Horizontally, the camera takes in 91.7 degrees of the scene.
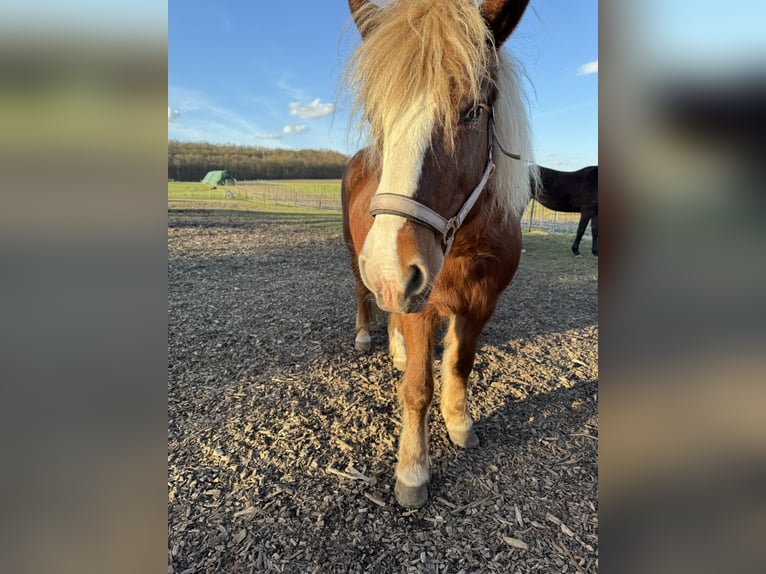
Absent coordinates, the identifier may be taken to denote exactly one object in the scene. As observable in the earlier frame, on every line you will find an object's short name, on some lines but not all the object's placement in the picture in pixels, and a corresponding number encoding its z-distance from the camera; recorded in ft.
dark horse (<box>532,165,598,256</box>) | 33.55
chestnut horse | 4.22
